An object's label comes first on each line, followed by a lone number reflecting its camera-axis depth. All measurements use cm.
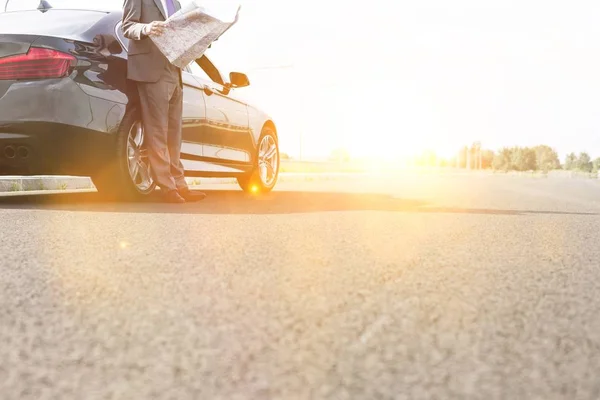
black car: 618
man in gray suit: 669
